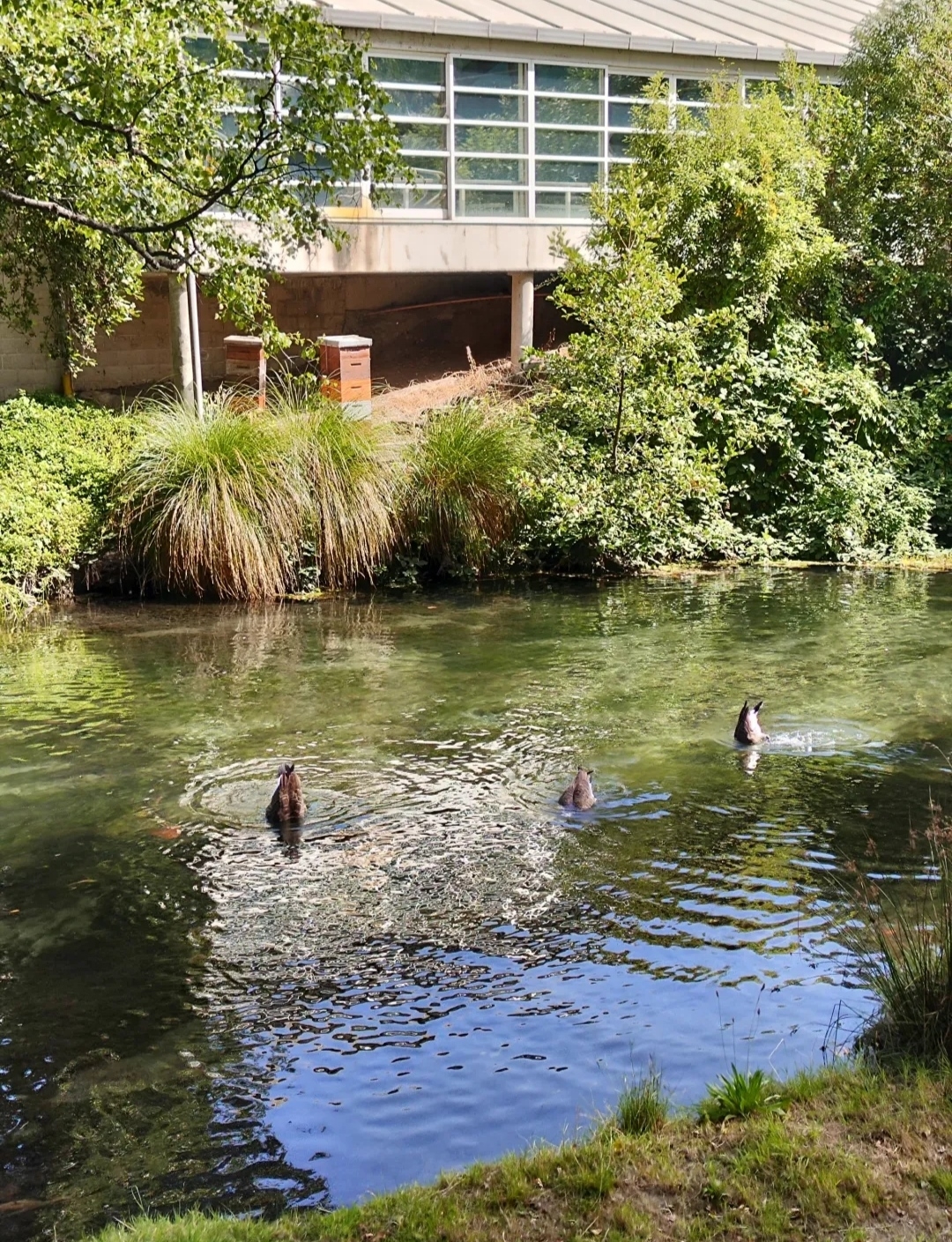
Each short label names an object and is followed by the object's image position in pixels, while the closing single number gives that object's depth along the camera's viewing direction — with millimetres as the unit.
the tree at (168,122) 7730
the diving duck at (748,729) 8477
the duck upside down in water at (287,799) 7133
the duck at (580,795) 7426
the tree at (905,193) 17078
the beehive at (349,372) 14711
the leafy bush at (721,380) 13984
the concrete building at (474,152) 17750
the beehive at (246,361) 15453
